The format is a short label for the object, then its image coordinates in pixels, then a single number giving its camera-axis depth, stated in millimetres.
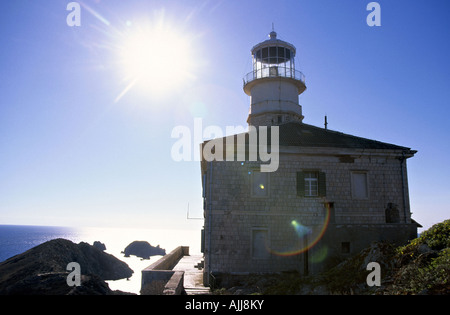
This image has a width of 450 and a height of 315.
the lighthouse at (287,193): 14406
